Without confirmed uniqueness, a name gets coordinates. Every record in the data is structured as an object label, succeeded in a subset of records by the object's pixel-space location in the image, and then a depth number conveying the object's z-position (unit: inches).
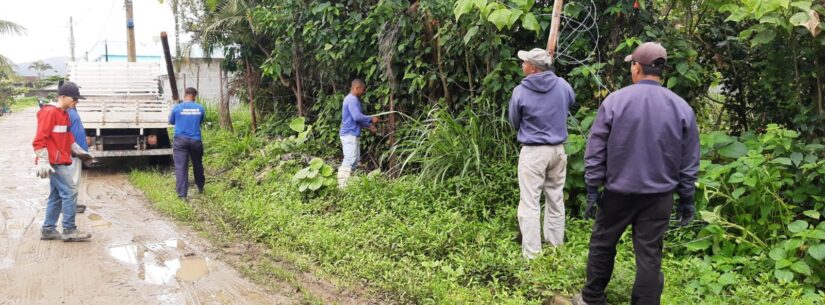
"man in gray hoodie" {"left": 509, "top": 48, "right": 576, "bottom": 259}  185.5
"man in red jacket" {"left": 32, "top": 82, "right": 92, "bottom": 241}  231.1
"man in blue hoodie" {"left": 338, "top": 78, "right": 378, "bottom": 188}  303.6
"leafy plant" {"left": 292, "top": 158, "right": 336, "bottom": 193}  281.9
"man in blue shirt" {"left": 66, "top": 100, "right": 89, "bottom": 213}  257.9
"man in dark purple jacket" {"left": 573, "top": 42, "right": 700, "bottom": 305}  135.7
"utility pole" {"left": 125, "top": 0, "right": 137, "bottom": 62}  740.6
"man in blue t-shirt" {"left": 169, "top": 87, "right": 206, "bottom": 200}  319.9
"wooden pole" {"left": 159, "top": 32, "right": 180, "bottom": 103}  491.6
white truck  401.4
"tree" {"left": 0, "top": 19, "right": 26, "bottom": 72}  778.8
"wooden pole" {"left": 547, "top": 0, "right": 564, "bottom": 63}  195.6
